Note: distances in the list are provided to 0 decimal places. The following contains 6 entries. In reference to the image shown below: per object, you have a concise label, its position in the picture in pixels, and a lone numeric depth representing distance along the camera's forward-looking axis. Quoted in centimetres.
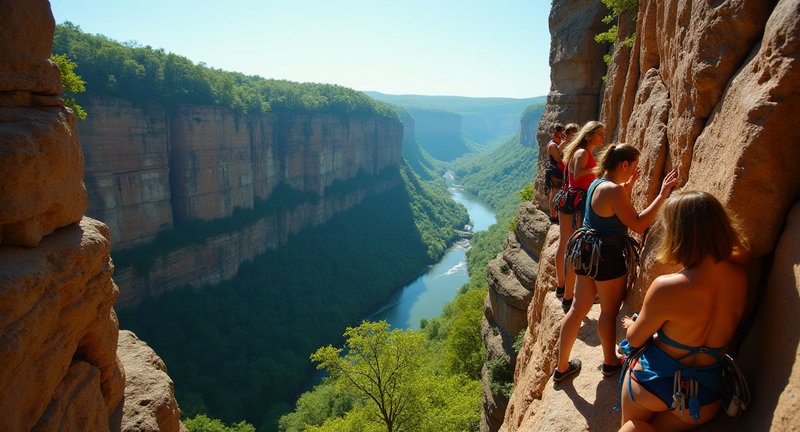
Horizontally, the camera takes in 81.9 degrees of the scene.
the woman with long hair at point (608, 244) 410
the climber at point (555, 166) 844
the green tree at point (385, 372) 1709
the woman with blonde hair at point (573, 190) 550
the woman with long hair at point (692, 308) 290
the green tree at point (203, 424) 2301
